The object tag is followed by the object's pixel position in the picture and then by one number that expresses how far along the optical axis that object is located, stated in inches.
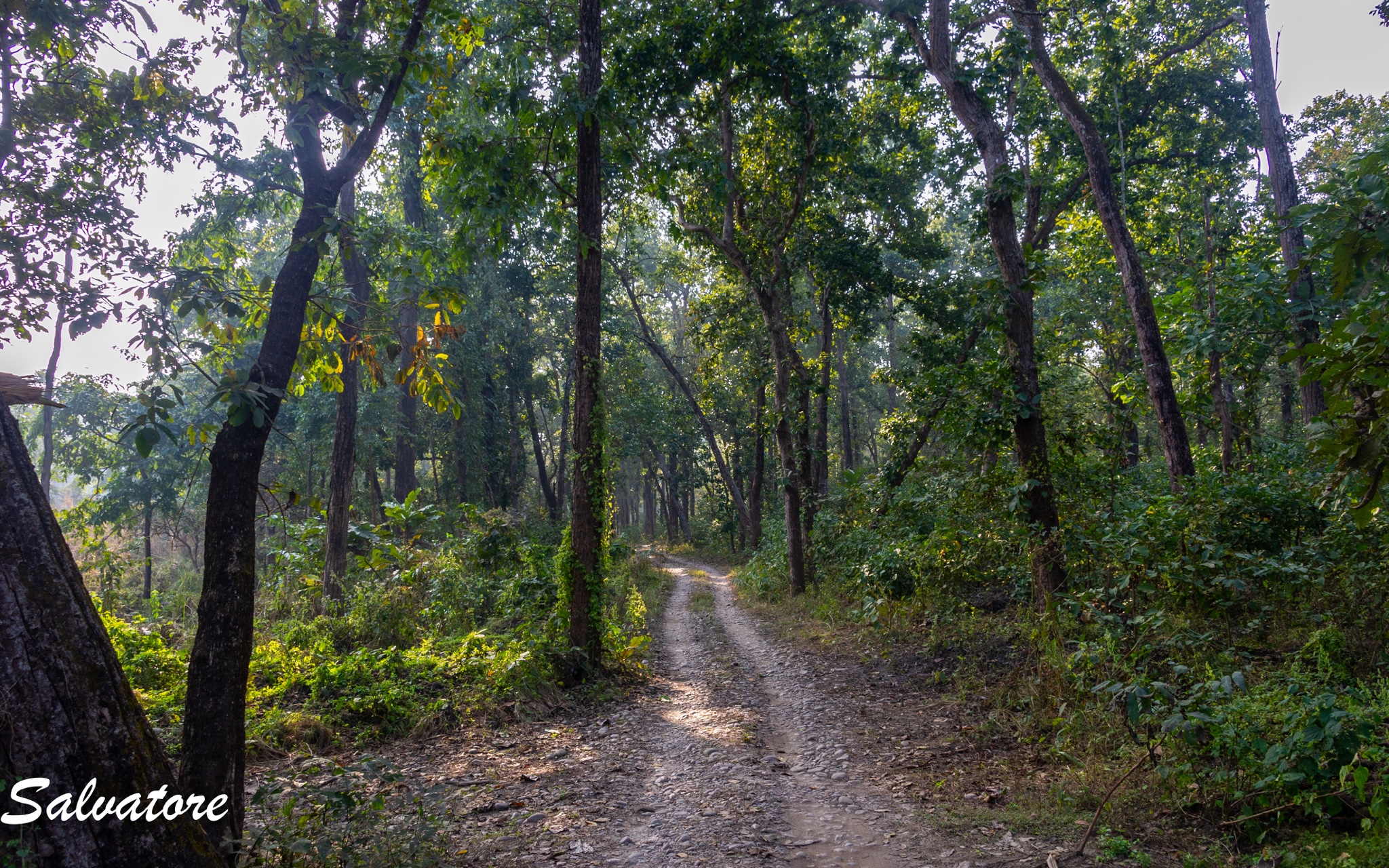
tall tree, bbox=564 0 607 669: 332.5
